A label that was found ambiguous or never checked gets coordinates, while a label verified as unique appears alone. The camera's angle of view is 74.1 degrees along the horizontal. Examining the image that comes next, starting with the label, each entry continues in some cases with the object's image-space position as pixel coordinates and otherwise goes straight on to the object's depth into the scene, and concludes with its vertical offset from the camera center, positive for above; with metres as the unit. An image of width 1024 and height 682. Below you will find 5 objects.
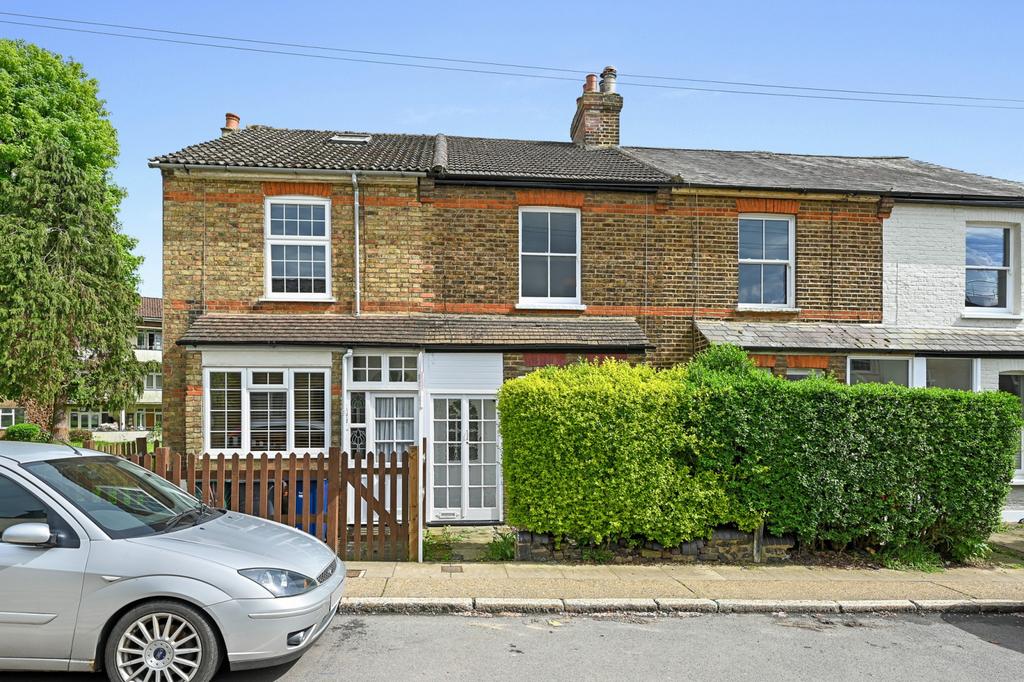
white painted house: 12.52 +0.93
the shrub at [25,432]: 16.02 -2.55
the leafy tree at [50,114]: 20.45 +6.77
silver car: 4.26 -1.73
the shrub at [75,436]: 23.79 -4.09
